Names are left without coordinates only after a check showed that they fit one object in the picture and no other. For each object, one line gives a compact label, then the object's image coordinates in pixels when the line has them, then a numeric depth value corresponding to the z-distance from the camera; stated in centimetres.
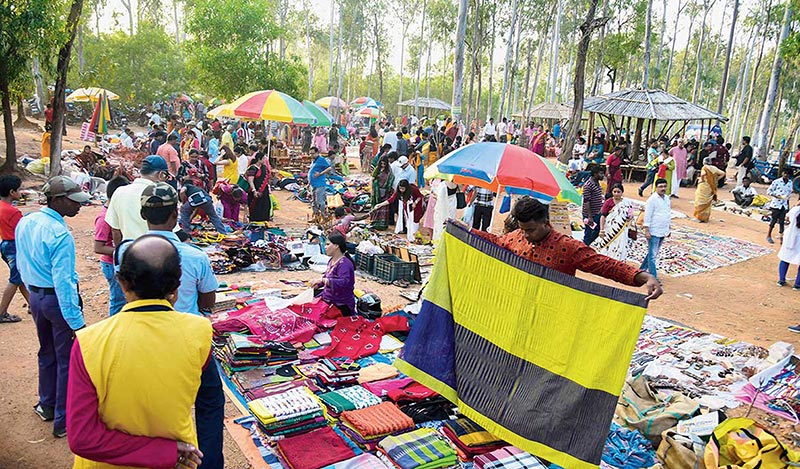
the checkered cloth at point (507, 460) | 411
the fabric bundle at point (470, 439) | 431
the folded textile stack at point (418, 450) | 412
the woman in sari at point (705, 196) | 1491
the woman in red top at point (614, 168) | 1485
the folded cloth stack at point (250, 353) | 545
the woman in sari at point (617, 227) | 991
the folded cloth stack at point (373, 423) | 443
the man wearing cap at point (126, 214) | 492
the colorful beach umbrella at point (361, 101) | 3983
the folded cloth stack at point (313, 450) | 406
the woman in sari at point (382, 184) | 1233
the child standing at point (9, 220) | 511
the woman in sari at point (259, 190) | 1136
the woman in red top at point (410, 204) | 1153
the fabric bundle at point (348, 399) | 484
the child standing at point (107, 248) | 510
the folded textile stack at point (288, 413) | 434
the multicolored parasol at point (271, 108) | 1286
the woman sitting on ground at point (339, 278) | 634
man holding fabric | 421
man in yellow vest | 199
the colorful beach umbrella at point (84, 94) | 2330
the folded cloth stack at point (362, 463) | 405
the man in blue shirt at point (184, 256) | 363
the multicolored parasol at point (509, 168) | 752
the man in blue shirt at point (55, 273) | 390
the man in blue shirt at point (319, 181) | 1209
